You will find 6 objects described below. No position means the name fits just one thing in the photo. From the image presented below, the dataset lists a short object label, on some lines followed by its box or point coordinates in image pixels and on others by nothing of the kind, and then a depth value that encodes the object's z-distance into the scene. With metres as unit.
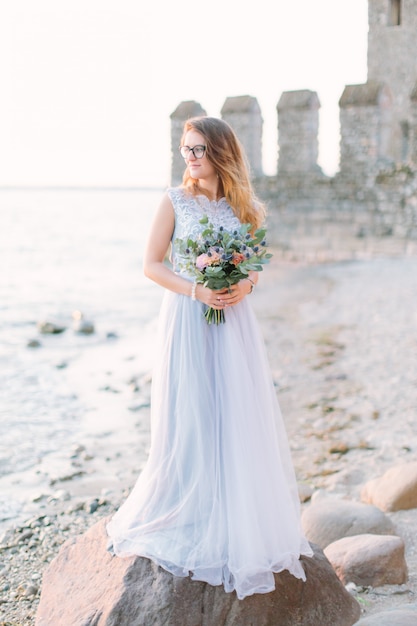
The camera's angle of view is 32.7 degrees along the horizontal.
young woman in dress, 2.88
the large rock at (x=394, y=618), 2.64
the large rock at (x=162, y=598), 2.76
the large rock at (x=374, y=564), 3.42
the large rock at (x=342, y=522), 3.84
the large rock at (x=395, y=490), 4.36
